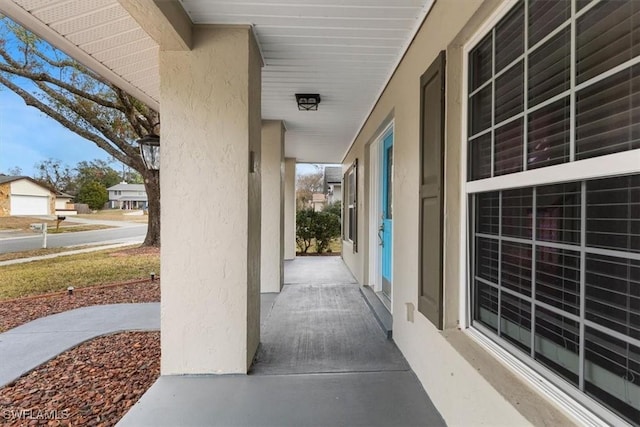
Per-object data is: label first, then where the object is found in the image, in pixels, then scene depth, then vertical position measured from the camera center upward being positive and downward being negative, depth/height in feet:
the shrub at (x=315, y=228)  33.81 -1.98
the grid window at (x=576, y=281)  3.26 -0.87
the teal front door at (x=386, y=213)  14.15 -0.15
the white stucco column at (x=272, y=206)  17.03 +0.18
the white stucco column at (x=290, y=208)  28.96 +0.13
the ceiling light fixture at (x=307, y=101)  13.17 +4.50
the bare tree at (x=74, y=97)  26.03 +9.79
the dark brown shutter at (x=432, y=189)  6.81 +0.46
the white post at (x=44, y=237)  38.61 -3.36
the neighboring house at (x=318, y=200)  57.04 +1.76
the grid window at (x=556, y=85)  3.28 +1.59
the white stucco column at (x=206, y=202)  8.27 +0.18
